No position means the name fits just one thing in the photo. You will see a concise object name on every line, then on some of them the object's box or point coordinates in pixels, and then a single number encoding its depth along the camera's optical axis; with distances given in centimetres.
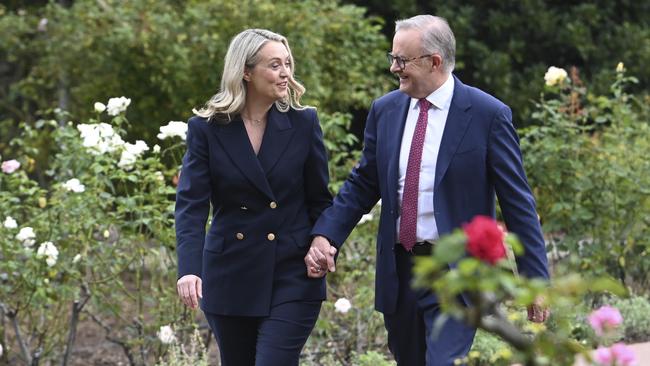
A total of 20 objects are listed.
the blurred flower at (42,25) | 2016
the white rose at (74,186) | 1145
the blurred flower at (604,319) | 485
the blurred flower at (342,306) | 1134
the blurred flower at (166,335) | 1110
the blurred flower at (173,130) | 1135
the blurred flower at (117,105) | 1184
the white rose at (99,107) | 1160
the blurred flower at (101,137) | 1170
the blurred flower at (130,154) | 1157
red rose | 418
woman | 837
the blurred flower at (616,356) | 461
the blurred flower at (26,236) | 1130
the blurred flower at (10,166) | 1200
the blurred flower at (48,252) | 1124
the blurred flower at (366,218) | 1256
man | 796
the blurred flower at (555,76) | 1358
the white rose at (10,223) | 1138
